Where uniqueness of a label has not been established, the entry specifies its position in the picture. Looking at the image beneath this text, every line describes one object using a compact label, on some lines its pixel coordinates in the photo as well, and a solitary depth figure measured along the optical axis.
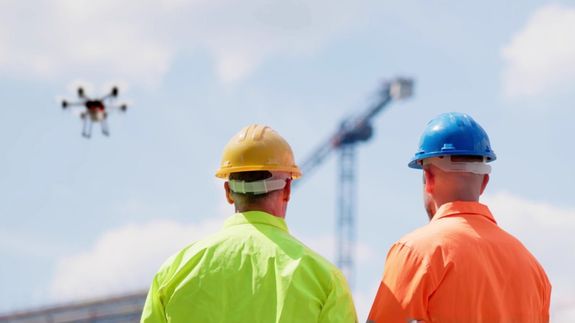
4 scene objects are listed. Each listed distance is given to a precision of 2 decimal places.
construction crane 75.81
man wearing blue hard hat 5.39
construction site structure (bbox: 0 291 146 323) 65.88
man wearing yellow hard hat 5.20
